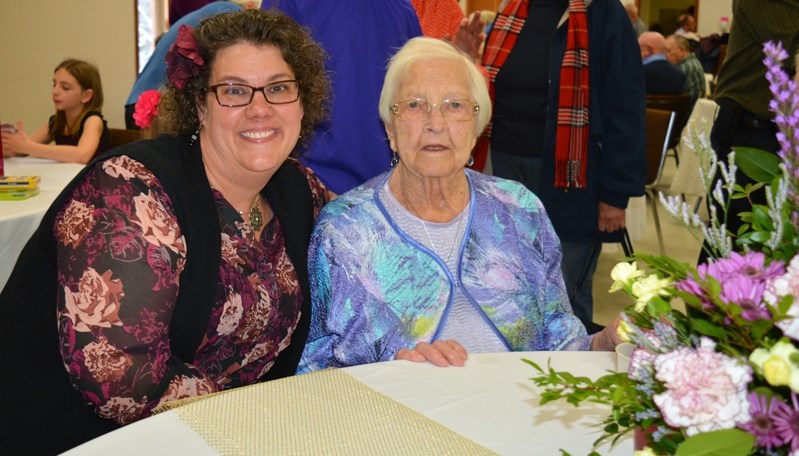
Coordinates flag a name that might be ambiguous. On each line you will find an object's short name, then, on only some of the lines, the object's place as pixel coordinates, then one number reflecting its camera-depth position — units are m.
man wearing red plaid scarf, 3.28
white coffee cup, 1.21
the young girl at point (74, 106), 4.94
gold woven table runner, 1.22
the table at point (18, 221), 2.83
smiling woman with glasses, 1.52
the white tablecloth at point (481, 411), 1.23
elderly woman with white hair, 1.96
